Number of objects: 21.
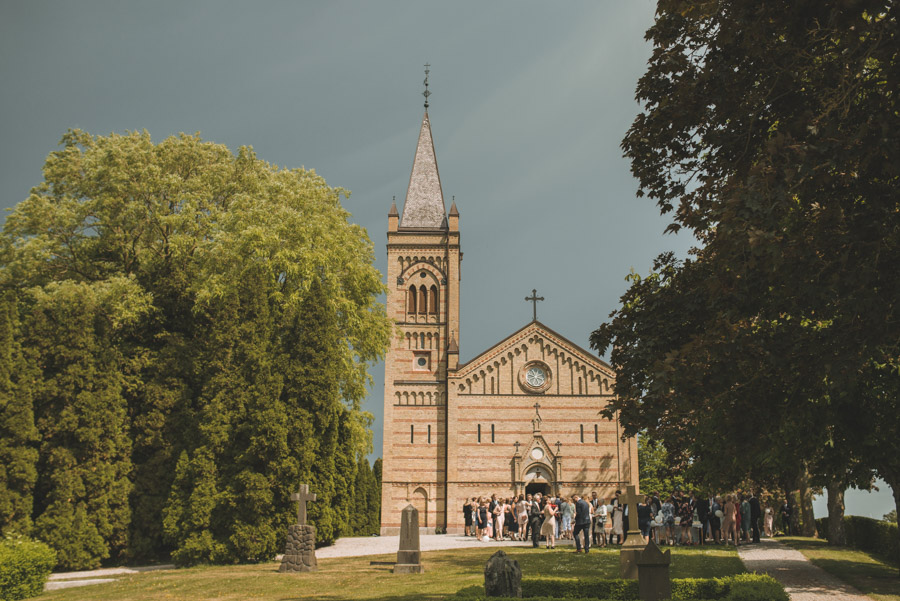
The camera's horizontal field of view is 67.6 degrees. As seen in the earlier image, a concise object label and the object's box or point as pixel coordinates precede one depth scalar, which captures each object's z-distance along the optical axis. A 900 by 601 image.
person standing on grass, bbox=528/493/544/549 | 23.05
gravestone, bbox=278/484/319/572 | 16.77
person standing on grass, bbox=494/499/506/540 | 26.78
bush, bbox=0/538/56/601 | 13.77
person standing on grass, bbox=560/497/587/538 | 24.19
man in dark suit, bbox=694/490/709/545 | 21.84
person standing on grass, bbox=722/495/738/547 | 21.72
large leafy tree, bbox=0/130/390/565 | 20.28
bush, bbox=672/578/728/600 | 11.48
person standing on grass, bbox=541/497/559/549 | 22.61
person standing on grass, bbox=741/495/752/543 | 22.69
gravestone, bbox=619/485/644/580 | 12.98
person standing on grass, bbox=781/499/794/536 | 29.88
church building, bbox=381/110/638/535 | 40.00
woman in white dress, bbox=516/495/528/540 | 27.50
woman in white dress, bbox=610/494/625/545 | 21.92
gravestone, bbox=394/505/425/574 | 16.16
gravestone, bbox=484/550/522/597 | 10.58
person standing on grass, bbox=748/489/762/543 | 22.52
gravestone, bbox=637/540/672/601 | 10.69
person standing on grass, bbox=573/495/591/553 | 18.77
